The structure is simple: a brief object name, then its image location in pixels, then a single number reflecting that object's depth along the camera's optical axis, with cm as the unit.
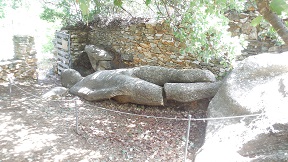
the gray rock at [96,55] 838
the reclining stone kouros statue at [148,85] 536
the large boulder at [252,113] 301
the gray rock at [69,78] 748
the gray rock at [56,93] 650
